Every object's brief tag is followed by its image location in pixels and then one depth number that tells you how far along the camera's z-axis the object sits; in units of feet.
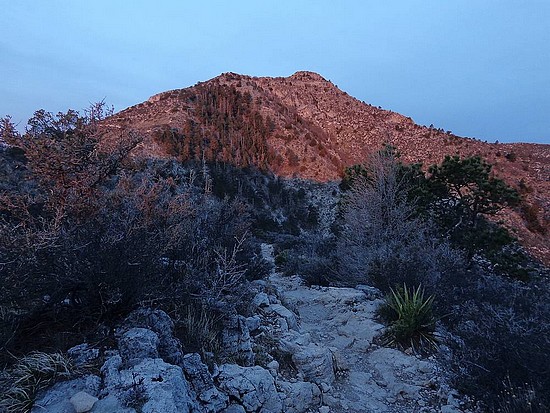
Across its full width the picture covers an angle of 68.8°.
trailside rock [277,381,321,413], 13.73
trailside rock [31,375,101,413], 9.48
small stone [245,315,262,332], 17.78
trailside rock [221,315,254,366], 14.68
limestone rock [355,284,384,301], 28.50
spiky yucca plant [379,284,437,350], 20.02
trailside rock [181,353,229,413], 11.52
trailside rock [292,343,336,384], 15.94
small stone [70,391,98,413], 9.42
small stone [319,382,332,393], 15.48
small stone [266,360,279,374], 15.17
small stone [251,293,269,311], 20.87
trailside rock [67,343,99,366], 11.18
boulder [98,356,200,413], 9.69
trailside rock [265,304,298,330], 20.86
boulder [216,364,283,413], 12.42
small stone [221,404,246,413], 11.71
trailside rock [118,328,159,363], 11.49
